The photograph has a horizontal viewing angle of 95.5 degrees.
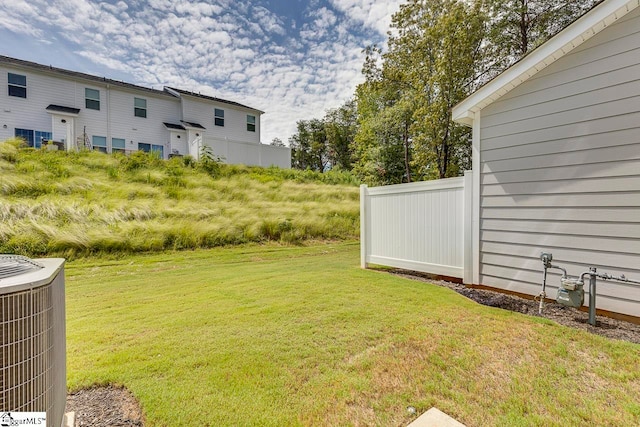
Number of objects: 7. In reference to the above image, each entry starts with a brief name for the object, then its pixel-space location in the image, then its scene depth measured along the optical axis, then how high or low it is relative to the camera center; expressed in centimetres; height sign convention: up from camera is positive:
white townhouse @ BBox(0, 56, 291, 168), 1243 +458
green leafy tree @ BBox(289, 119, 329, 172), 3020 +660
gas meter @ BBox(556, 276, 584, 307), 298 -87
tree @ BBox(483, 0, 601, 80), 952 +630
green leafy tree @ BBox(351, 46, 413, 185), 1426 +418
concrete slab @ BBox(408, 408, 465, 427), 163 -121
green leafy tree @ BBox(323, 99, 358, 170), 2817 +758
